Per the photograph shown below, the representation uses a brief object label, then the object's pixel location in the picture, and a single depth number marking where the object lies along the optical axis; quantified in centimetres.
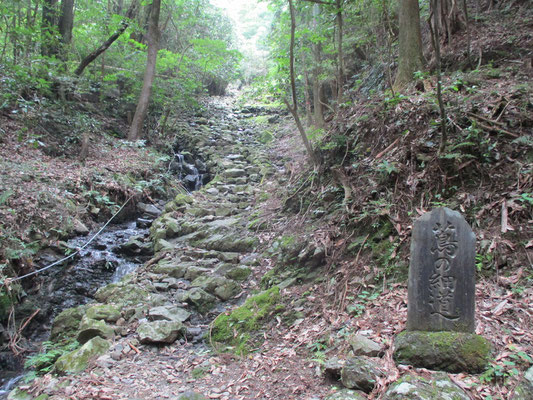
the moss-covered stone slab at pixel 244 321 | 457
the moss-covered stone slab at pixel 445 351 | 276
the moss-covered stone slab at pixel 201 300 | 563
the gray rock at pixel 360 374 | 285
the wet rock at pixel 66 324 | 511
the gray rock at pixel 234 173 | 1174
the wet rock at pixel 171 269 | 665
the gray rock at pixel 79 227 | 767
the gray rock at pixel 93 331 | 477
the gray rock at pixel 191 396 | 337
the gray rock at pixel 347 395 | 275
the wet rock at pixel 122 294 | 575
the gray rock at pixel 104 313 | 520
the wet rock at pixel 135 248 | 779
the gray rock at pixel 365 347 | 320
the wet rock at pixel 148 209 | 972
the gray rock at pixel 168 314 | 519
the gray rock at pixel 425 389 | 247
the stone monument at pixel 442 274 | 301
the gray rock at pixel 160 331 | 471
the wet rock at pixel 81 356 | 409
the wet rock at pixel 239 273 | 627
